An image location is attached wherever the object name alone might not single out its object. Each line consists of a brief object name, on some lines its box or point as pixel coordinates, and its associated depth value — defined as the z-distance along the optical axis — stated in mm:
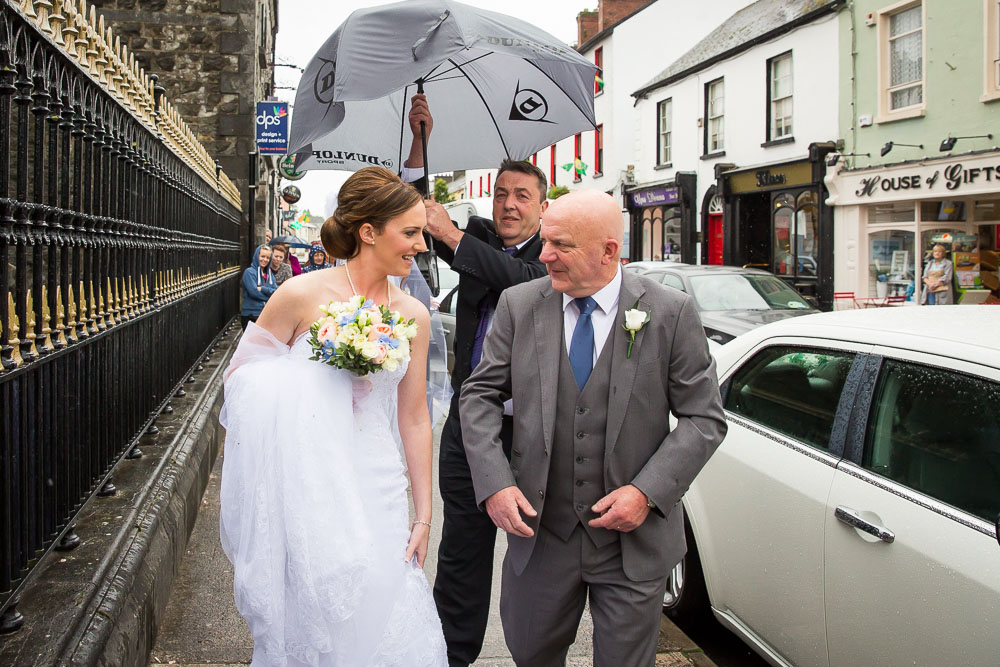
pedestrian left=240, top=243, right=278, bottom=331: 10609
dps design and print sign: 14172
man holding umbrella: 3445
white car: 2510
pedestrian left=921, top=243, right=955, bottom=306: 15516
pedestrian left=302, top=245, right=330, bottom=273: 16559
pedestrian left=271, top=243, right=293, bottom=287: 12266
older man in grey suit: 2619
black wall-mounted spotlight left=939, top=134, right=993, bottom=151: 15742
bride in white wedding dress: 2395
